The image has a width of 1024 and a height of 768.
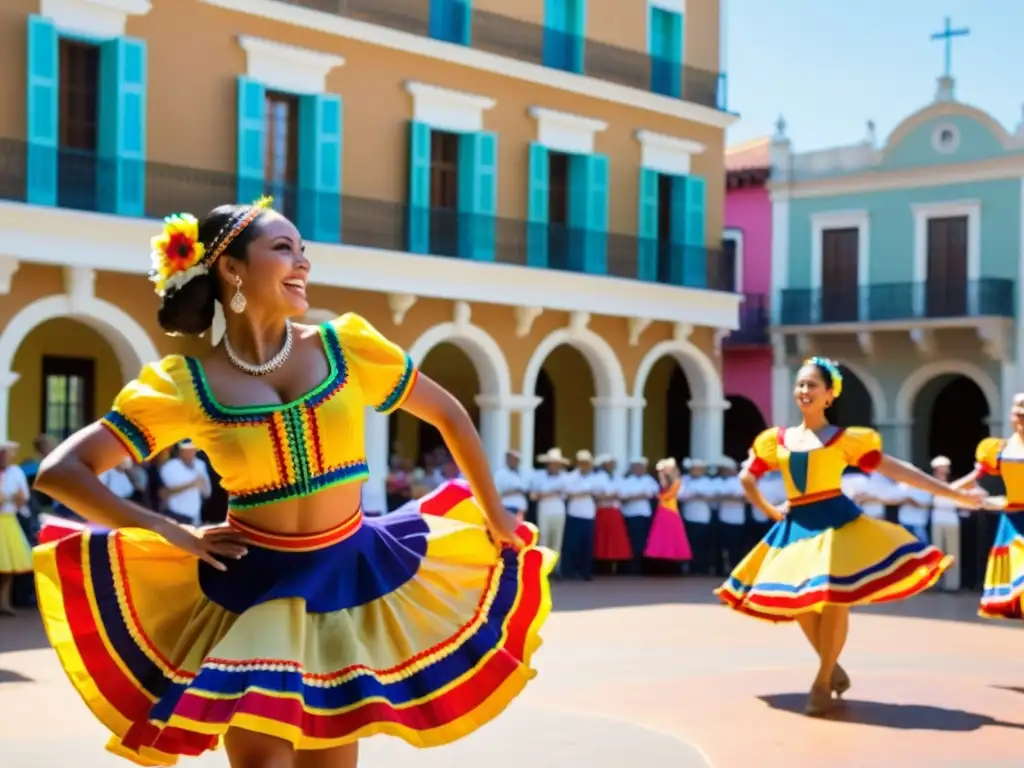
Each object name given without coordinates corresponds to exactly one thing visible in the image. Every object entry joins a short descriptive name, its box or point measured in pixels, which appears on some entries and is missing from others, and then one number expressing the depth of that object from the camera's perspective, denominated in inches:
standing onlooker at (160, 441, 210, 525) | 666.2
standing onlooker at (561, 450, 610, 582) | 833.5
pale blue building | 1234.6
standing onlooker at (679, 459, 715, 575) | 894.4
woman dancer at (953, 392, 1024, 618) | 408.8
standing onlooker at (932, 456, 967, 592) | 789.9
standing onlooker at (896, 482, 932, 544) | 793.6
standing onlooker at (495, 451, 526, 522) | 800.3
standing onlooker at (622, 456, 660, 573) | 874.1
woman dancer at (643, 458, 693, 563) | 870.4
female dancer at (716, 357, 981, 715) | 362.9
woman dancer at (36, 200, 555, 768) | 176.4
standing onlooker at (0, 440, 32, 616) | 587.5
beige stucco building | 776.9
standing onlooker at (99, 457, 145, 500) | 653.9
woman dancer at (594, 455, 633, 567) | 866.1
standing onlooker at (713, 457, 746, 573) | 890.7
